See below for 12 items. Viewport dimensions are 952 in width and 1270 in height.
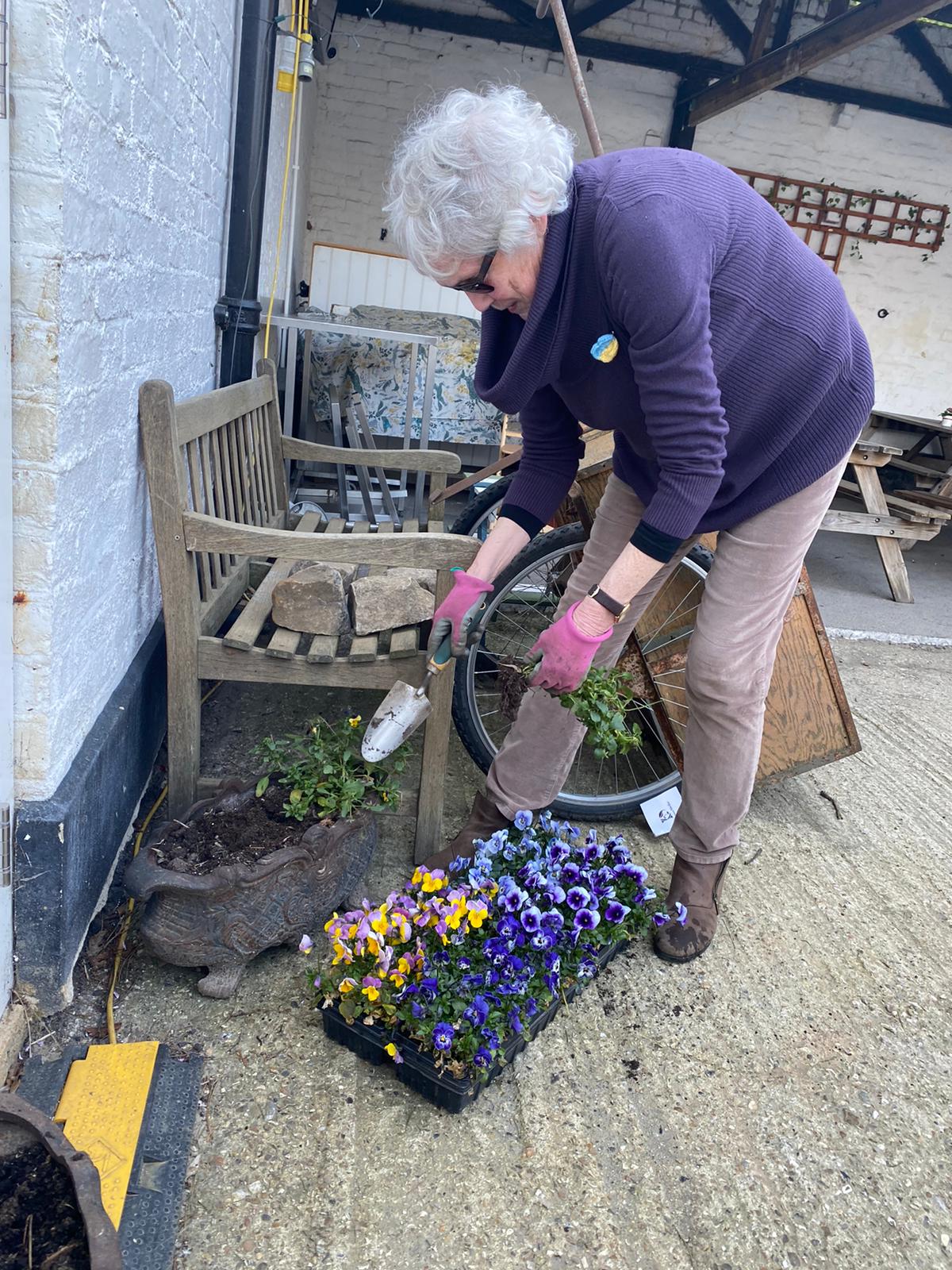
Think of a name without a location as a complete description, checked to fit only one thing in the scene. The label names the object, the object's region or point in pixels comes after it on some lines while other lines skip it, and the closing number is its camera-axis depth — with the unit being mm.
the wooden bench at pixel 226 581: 1937
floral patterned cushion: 5820
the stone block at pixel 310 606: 2262
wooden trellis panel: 7980
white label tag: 2605
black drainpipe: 2773
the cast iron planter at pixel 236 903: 1731
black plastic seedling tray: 1607
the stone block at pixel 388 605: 2256
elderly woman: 1437
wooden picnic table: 4996
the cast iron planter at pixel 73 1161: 1057
